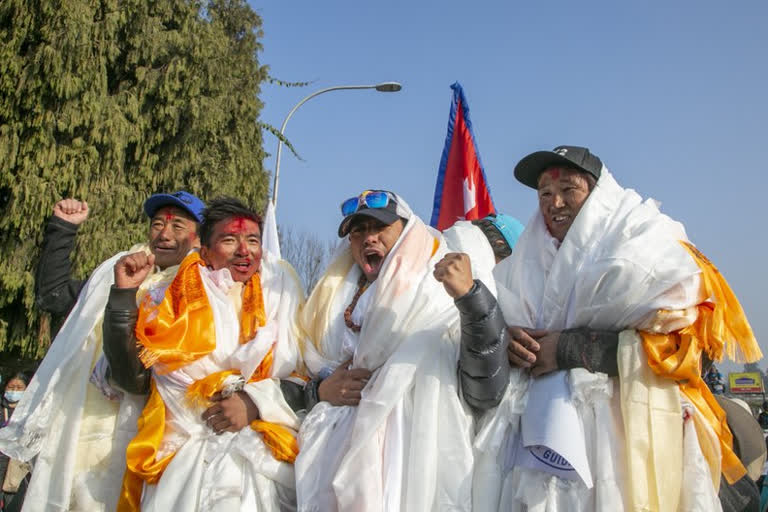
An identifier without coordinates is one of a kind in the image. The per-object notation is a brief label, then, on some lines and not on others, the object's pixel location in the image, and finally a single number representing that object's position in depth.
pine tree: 10.08
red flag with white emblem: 6.14
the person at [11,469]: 4.78
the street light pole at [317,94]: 11.68
